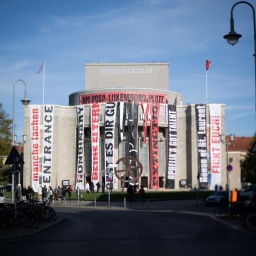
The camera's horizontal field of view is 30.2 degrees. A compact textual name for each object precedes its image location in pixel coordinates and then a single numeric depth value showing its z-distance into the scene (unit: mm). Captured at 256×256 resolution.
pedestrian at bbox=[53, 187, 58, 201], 47206
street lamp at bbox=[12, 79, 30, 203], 58125
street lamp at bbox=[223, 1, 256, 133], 18422
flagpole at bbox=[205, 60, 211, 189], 75500
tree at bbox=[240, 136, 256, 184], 65875
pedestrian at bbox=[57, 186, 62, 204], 51509
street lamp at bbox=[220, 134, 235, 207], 28675
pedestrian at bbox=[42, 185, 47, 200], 47750
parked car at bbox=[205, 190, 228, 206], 36200
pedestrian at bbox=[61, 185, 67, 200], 48616
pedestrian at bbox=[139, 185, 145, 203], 43525
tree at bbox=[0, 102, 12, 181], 67475
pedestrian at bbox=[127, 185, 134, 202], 44688
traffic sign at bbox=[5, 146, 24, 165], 21016
